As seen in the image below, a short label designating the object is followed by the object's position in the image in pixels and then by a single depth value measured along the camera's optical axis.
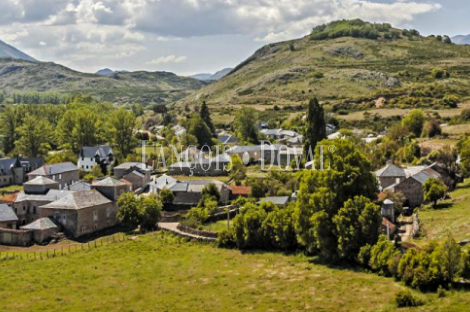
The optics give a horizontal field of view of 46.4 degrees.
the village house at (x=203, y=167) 74.44
